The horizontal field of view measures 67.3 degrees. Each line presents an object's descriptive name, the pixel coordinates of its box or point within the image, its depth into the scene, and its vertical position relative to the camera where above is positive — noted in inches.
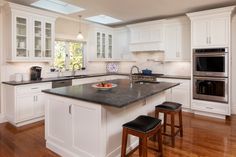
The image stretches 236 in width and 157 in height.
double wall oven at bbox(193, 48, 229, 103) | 161.0 +2.1
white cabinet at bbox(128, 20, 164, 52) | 209.0 +49.9
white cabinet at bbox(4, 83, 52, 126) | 147.5 -22.9
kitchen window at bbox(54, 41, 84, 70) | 205.6 +26.9
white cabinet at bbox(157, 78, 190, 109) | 185.9 -18.1
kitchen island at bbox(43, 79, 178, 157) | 85.2 -22.2
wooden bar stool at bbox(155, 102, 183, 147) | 113.5 -22.2
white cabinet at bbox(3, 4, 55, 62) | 152.4 +38.1
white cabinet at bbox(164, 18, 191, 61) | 195.3 +41.5
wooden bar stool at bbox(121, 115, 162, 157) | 81.0 -24.7
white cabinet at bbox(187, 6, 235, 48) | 160.1 +46.2
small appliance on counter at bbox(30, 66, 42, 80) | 169.0 +3.5
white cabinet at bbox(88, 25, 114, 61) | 231.8 +46.3
